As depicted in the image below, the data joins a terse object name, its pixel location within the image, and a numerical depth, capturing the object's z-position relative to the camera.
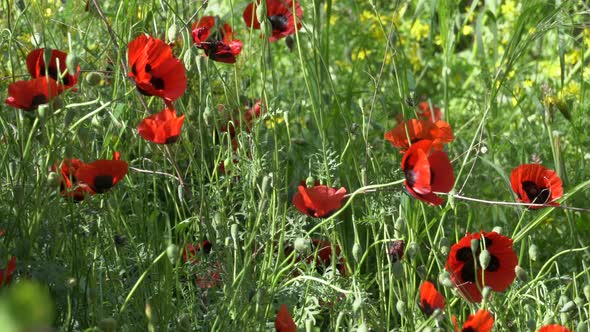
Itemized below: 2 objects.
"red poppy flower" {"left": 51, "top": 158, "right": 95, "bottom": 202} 1.69
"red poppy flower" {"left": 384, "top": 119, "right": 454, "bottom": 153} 1.79
